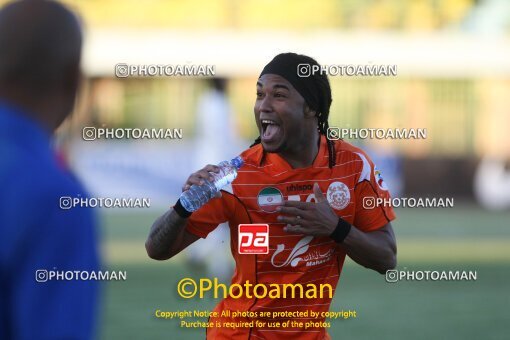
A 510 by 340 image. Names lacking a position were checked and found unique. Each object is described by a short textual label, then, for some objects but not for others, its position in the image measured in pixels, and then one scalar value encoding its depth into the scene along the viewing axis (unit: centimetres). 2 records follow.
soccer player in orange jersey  778
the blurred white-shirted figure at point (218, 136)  1917
